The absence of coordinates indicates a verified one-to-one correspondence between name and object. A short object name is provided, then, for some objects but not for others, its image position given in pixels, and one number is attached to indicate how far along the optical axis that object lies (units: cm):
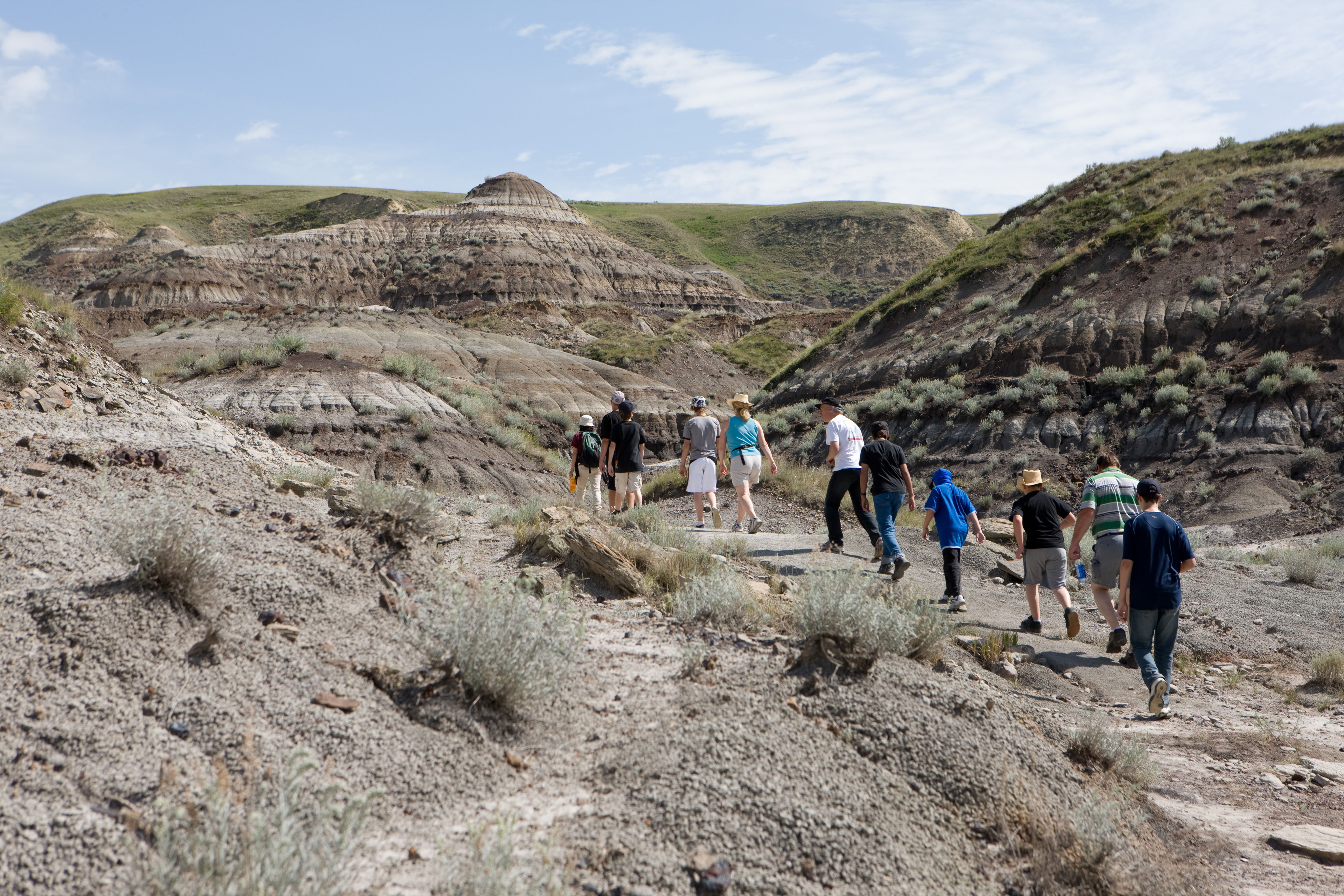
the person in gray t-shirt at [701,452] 1051
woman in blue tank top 1012
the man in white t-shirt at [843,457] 910
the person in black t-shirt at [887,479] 880
